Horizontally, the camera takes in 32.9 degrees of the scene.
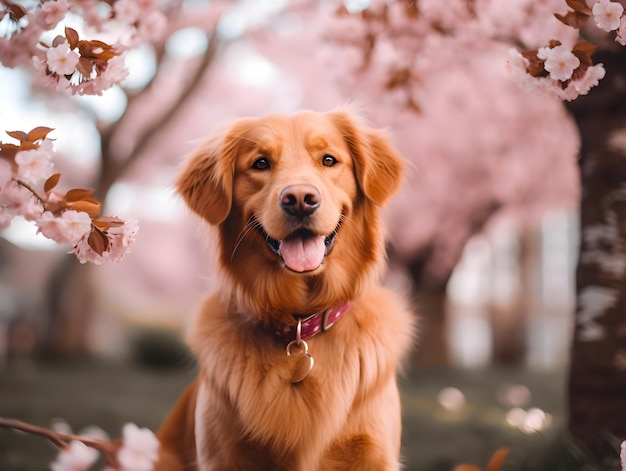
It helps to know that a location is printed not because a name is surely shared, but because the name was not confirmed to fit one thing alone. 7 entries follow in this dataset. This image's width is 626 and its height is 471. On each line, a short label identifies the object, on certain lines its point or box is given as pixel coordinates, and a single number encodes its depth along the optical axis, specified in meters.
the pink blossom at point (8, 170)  1.00
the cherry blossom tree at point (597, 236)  1.45
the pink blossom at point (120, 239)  1.04
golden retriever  1.17
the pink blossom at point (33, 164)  0.99
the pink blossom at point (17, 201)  1.00
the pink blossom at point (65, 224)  1.00
